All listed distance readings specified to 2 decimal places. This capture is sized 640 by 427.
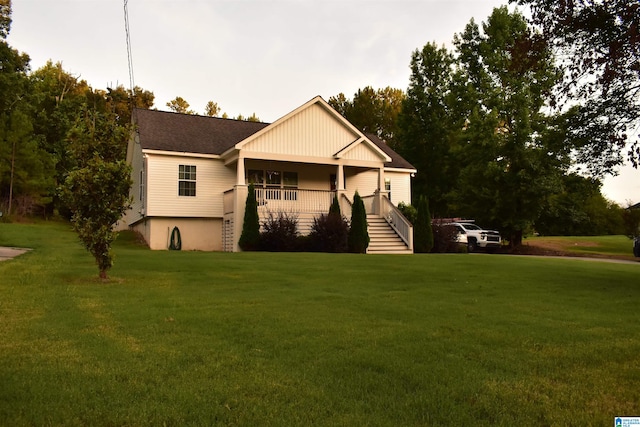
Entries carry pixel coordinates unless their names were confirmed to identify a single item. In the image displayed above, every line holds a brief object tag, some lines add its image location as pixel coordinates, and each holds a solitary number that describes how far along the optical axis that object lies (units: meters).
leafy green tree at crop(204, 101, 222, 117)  54.31
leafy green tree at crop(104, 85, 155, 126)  43.14
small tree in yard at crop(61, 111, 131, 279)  9.41
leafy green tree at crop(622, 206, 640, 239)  29.08
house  21.44
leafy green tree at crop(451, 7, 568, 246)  27.66
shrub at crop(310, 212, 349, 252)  20.12
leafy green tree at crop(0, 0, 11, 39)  30.94
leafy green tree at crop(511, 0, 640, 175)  9.06
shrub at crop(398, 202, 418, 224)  24.25
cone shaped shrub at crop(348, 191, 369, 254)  20.30
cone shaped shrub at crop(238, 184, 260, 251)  19.70
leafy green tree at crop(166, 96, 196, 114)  51.31
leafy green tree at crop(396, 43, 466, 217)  41.06
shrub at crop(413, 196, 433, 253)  22.20
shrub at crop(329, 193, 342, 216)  21.28
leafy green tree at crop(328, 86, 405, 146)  52.94
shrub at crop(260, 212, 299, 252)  19.69
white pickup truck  27.00
